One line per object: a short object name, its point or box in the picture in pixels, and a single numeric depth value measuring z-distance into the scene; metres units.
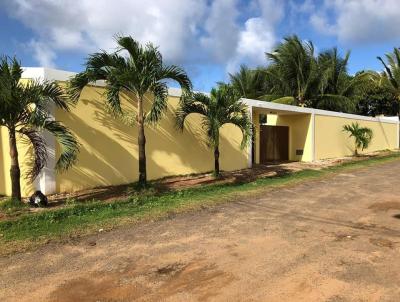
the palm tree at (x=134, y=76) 9.70
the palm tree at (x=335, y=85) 26.92
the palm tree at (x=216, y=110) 12.20
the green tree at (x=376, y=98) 32.03
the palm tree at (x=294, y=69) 25.48
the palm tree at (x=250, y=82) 28.19
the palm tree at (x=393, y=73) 30.38
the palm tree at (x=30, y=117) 8.05
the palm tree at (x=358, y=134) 22.14
